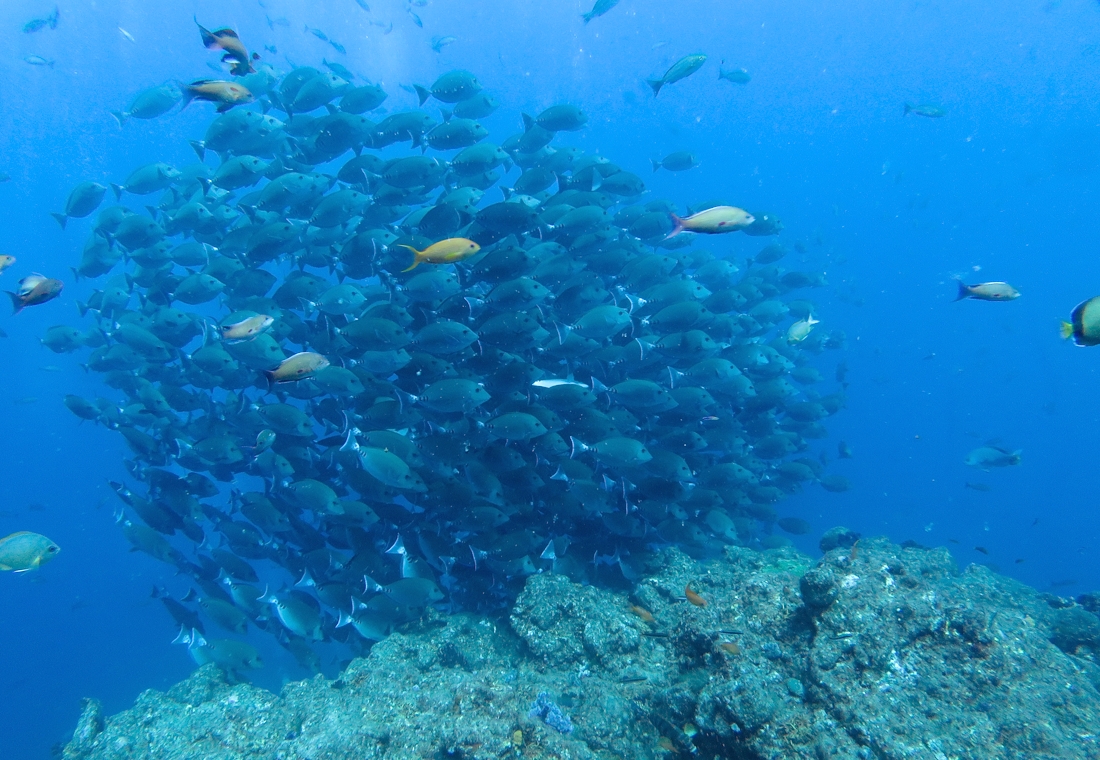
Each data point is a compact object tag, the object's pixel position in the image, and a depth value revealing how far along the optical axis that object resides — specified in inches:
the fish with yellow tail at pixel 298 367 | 191.5
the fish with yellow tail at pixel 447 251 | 208.8
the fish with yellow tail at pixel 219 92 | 218.7
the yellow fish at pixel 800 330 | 381.7
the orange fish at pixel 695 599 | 162.7
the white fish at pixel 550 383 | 237.5
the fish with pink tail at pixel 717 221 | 191.3
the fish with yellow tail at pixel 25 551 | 220.5
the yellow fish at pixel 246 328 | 221.5
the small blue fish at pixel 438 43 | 844.6
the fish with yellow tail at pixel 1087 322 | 135.9
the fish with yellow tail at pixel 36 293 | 214.9
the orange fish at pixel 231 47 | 223.3
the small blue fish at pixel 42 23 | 683.4
